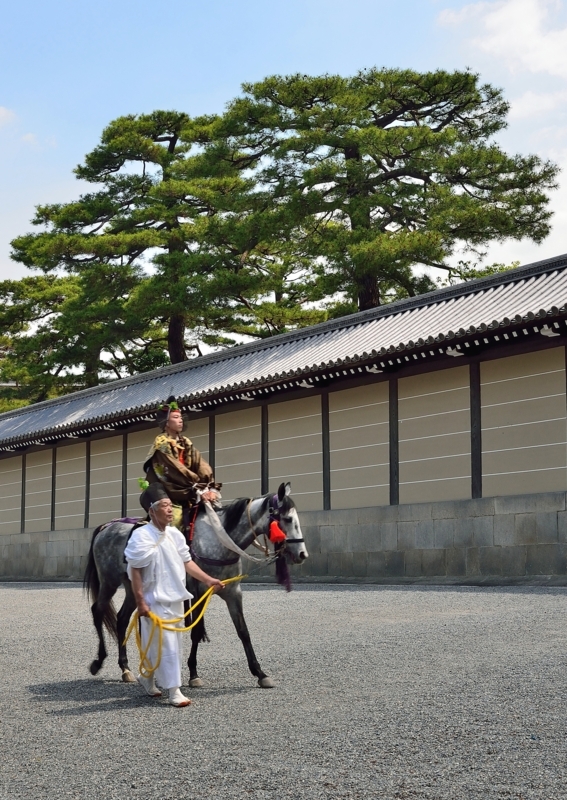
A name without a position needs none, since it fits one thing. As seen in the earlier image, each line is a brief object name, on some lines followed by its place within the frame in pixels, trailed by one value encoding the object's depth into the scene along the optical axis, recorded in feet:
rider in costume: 27.07
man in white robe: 23.44
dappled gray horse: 24.94
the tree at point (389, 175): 84.99
